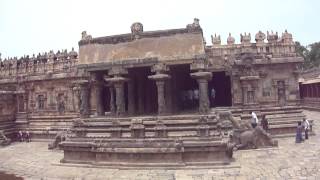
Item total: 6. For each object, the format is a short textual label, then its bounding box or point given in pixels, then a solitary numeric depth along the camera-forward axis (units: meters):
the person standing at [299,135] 11.56
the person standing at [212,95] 18.27
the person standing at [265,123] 13.31
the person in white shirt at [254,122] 11.50
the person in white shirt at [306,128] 12.07
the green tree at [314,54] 41.11
